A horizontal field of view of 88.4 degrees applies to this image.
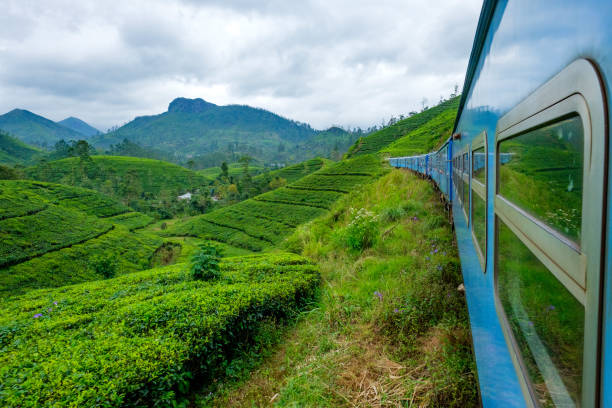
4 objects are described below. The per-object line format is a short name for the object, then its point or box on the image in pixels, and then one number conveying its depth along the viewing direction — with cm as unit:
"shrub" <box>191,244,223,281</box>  542
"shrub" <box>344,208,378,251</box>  646
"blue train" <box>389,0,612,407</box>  50
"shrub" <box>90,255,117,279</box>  1991
